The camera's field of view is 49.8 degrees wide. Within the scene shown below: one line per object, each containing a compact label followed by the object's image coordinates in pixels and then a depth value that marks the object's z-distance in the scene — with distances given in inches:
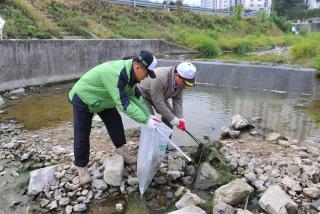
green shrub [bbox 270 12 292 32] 1450.5
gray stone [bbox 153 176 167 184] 173.2
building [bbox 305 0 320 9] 2975.4
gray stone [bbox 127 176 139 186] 169.6
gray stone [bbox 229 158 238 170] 187.0
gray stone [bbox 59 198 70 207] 157.2
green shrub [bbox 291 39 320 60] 537.6
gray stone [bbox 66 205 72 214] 152.6
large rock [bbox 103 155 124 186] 165.8
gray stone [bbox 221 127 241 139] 244.8
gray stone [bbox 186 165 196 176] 180.1
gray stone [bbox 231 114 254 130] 258.5
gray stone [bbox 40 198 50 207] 157.4
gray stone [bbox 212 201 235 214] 142.7
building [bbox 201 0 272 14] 2862.2
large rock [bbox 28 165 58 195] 164.2
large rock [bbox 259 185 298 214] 144.9
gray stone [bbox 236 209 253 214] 140.7
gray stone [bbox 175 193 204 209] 152.2
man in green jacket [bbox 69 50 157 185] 142.6
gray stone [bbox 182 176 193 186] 174.7
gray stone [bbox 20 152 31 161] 204.2
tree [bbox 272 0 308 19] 2202.3
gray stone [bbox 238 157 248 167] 188.7
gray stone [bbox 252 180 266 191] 168.6
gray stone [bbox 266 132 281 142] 234.1
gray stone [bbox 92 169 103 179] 169.9
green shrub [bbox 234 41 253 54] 820.9
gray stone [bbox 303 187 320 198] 161.0
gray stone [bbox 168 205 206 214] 136.7
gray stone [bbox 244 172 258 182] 175.2
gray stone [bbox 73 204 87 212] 154.1
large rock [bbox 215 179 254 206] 151.9
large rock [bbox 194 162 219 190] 171.2
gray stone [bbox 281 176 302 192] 165.5
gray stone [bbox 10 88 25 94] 384.3
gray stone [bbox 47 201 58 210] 155.2
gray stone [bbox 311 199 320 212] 153.5
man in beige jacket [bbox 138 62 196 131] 167.2
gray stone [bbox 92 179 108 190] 165.8
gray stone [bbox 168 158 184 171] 180.1
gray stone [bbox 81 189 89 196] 163.2
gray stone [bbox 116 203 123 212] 156.2
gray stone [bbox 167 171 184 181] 174.9
